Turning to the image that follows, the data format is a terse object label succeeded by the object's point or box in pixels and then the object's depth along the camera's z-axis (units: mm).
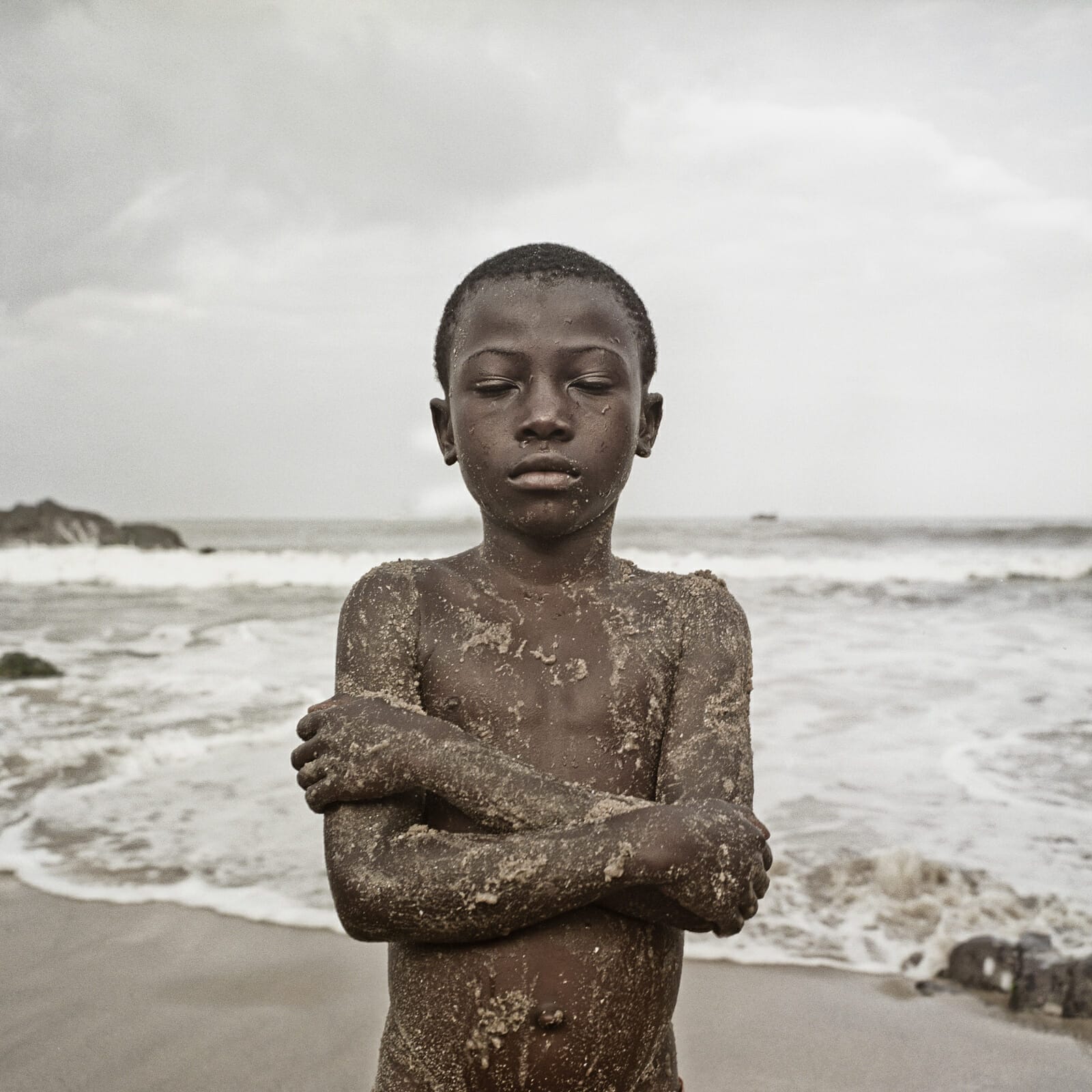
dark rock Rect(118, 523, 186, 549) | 24516
